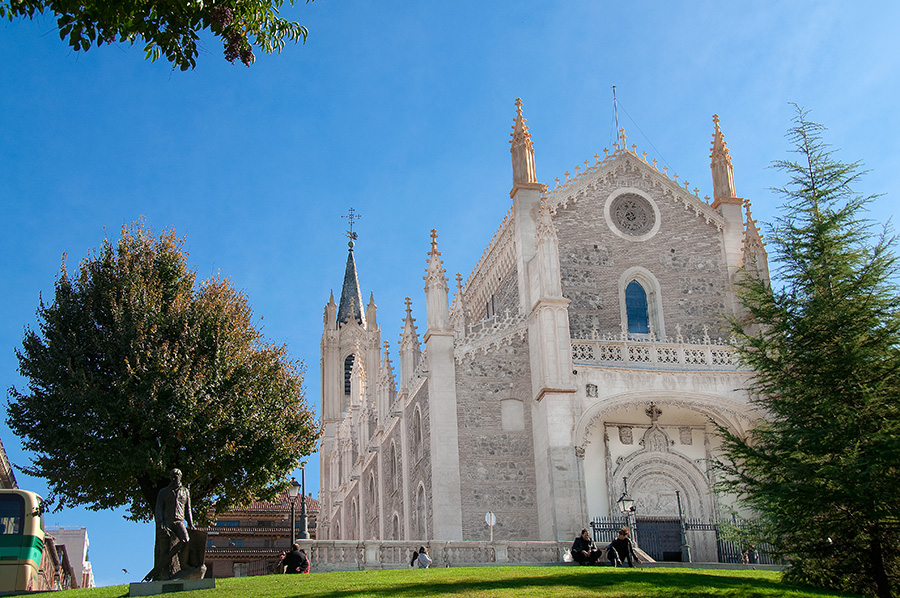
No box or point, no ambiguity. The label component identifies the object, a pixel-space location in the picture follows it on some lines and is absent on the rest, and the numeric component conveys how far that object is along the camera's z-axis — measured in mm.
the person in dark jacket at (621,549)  23609
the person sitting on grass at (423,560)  23755
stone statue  18781
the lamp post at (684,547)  30433
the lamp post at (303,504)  26608
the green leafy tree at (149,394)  23406
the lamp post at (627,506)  28359
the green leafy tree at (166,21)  10273
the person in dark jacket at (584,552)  23625
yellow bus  22641
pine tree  18344
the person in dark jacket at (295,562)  21938
